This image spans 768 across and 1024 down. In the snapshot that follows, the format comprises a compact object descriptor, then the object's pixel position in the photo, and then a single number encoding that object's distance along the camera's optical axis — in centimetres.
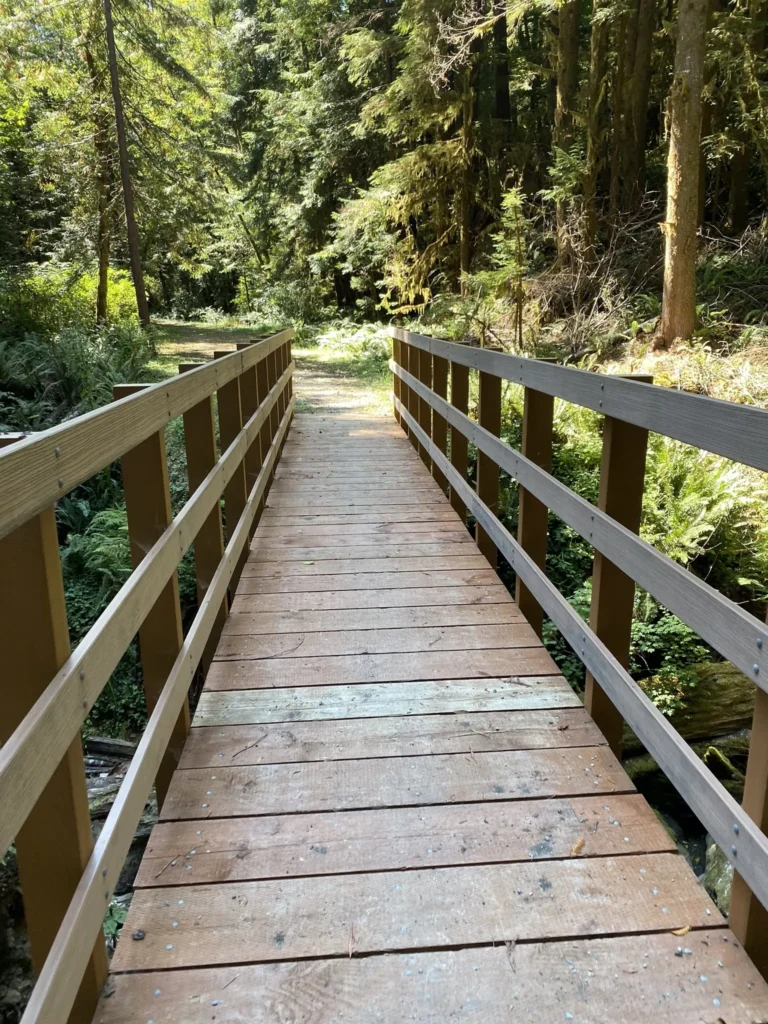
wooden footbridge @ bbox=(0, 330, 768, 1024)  155
